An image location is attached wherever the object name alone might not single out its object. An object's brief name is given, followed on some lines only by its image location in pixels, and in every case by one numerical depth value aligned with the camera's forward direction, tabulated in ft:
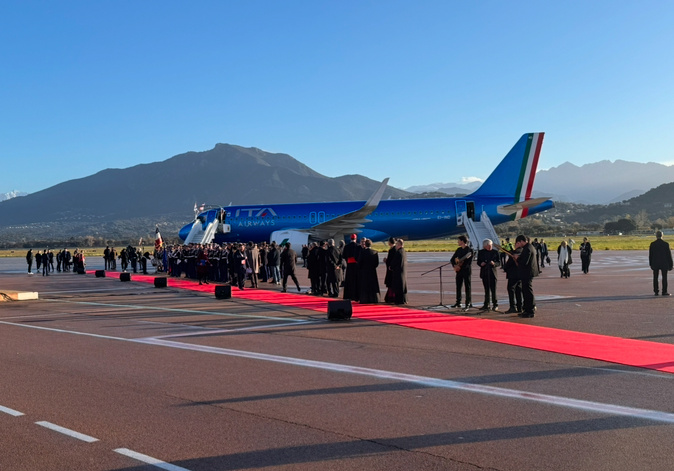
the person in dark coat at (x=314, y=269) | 61.52
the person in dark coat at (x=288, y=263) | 64.64
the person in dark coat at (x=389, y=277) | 51.06
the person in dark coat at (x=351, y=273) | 54.03
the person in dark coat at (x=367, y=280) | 51.93
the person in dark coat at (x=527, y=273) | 42.93
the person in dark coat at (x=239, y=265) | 69.26
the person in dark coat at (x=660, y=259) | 55.16
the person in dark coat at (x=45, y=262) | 116.95
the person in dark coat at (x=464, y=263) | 47.01
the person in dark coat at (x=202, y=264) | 77.56
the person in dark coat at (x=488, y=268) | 46.62
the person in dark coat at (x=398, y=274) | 49.98
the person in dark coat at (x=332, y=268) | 58.75
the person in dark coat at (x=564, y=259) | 78.22
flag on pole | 124.45
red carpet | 28.53
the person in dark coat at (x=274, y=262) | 77.51
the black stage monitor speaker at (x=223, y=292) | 59.36
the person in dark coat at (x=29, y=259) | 120.15
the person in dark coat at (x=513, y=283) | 44.55
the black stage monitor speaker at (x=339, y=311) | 42.73
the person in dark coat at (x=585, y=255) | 85.66
